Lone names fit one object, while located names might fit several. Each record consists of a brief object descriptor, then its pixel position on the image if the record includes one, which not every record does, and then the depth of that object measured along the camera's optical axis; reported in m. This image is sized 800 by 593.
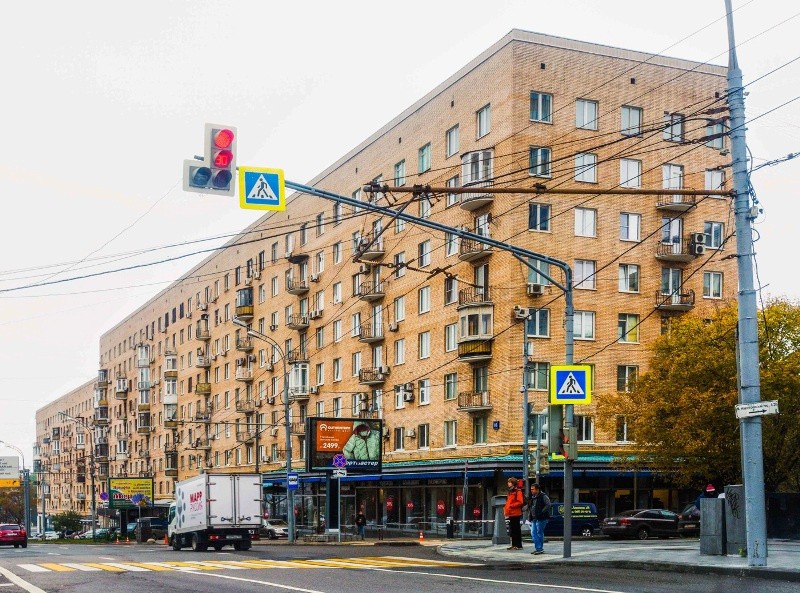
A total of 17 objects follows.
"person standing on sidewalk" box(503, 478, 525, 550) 26.83
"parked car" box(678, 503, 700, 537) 45.99
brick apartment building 51.53
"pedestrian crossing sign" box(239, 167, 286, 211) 16.44
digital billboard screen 48.03
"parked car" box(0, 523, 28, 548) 54.50
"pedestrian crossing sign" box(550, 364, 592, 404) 23.66
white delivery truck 36.69
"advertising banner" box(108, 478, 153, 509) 89.31
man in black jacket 25.25
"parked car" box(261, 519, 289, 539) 56.59
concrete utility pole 19.31
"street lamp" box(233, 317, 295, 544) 49.02
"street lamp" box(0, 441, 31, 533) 103.06
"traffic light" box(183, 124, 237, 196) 15.38
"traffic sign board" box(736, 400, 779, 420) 18.98
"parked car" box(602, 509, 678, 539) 44.28
